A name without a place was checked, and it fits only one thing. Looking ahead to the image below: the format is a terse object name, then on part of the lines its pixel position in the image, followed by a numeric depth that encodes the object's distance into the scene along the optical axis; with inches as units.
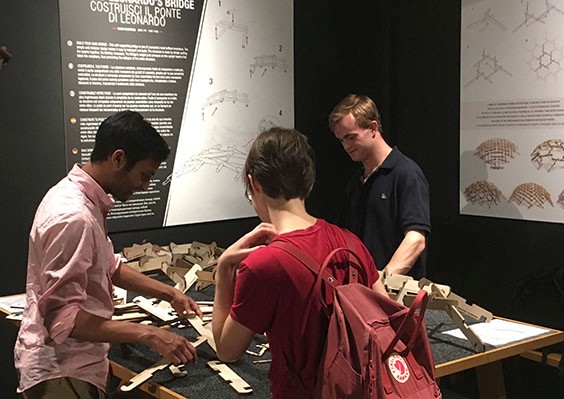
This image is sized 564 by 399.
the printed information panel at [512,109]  143.1
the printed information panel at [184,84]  147.1
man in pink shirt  73.2
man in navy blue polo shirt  125.5
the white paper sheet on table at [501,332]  96.1
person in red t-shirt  63.0
